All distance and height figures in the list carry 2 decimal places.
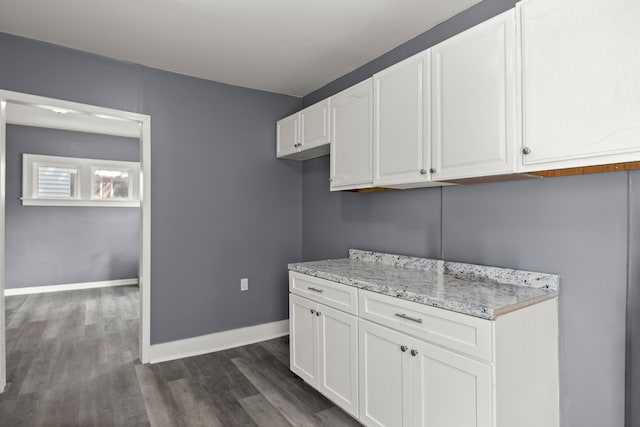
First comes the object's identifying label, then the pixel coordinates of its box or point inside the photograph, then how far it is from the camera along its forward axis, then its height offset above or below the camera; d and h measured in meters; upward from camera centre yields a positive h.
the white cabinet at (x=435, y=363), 1.42 -0.69
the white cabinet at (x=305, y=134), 2.82 +0.73
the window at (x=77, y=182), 5.28 +0.57
